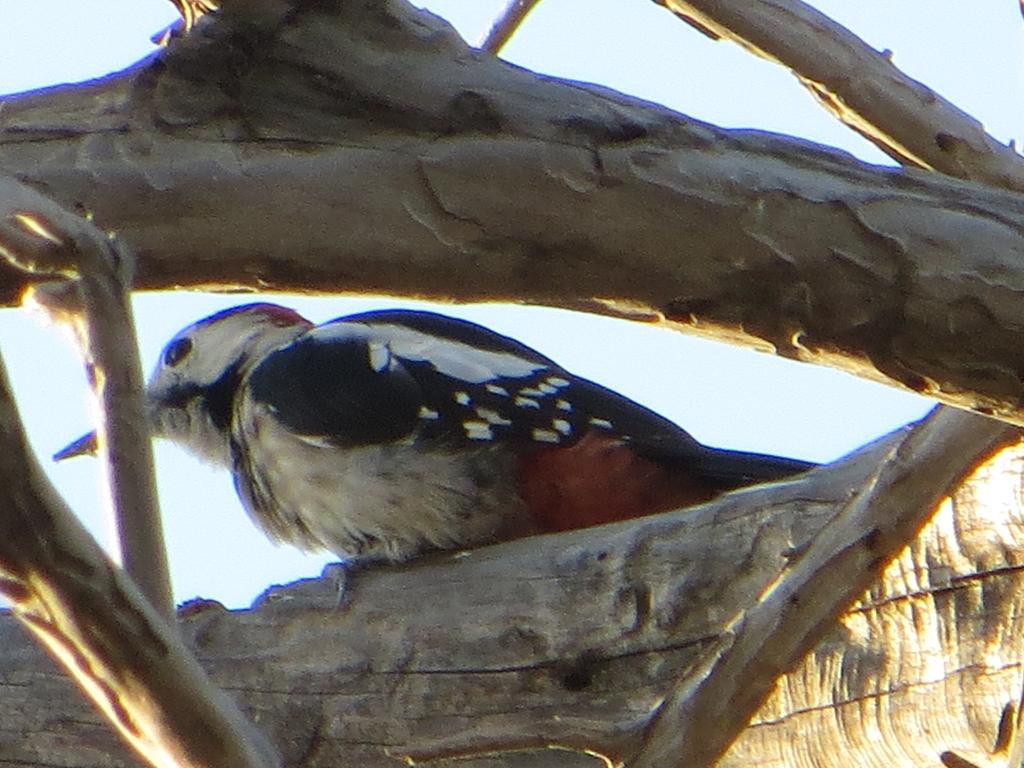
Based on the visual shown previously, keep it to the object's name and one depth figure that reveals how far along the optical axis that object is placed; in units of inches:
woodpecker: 294.2
